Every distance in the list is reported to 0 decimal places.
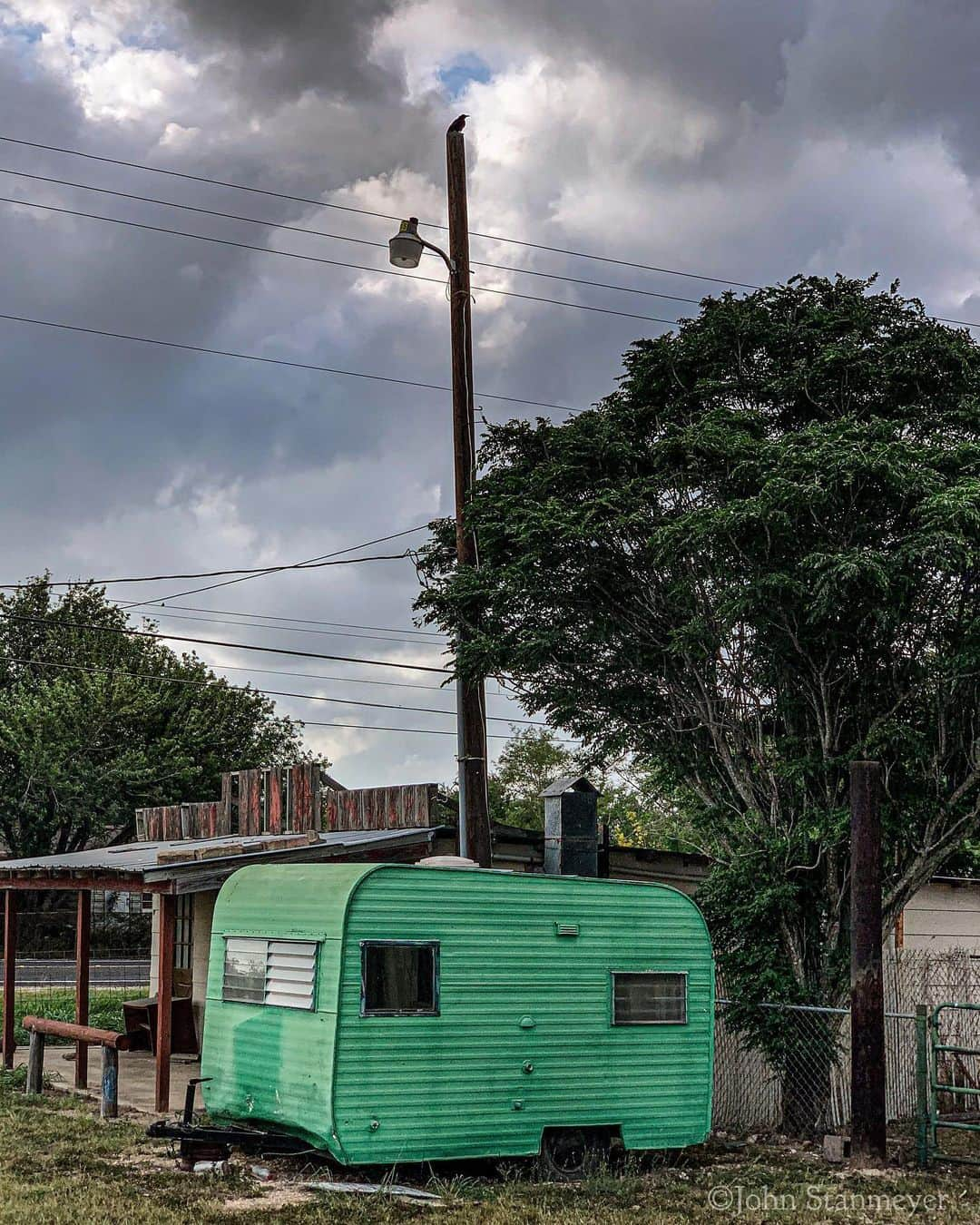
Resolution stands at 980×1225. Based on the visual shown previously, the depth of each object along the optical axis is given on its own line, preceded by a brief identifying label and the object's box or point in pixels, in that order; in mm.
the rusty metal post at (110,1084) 13688
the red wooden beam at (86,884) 14692
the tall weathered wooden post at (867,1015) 11672
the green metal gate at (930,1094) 12023
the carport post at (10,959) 17398
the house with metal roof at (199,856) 14422
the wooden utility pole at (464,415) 15195
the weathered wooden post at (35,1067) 15281
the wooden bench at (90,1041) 13758
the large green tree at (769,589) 14445
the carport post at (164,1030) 13656
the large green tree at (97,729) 46219
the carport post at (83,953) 16484
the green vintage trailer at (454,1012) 10469
